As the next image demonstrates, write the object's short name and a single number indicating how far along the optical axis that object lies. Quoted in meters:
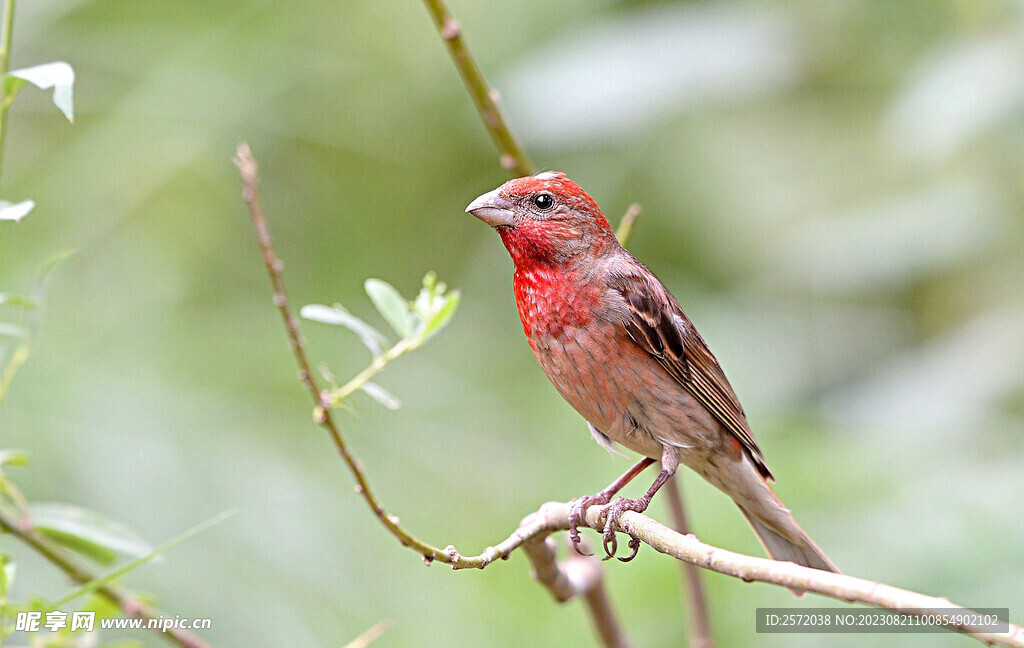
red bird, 5.75
